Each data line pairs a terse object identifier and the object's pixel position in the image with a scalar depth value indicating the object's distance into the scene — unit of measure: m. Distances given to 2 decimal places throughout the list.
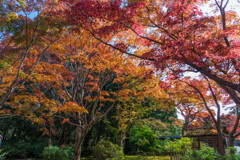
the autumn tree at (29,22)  5.12
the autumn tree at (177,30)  3.53
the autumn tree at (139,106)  8.71
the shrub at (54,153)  8.84
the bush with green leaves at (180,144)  5.37
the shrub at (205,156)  4.18
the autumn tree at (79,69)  6.50
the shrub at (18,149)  11.17
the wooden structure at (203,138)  9.08
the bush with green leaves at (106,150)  9.08
